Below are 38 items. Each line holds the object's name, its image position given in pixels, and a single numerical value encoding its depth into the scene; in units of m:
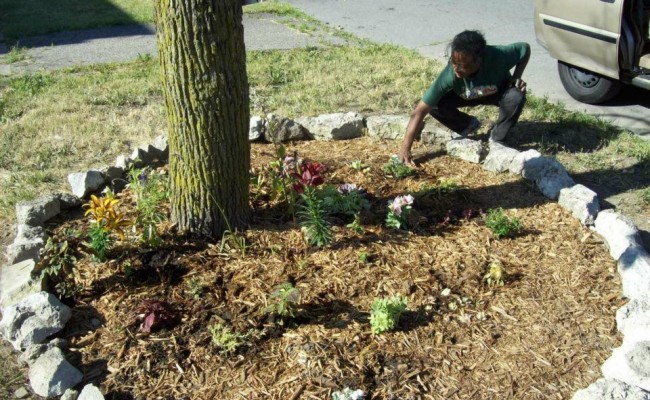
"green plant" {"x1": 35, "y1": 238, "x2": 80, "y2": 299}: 3.76
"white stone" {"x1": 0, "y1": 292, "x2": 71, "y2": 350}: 3.46
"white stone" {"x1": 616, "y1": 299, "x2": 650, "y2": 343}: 3.37
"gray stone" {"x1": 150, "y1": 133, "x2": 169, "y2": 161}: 5.50
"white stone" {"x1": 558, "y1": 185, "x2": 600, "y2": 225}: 4.48
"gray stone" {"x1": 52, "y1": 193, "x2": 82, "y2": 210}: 4.73
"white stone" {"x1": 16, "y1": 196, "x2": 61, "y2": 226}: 4.48
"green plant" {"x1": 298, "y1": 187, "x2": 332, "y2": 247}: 3.99
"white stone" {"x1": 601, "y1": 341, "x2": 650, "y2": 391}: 3.04
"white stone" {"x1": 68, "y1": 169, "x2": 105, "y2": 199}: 4.89
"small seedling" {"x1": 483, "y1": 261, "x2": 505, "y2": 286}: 3.82
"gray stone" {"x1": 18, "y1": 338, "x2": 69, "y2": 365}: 3.38
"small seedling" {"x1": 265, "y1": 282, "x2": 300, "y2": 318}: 3.44
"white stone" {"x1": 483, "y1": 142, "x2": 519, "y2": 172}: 5.21
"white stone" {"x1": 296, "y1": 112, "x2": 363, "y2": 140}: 5.91
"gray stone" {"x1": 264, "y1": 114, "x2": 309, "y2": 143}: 5.82
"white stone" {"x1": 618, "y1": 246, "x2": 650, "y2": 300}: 3.75
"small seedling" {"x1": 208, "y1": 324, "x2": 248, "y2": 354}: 3.33
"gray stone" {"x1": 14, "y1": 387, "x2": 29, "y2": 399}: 3.27
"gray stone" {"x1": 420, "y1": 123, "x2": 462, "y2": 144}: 5.72
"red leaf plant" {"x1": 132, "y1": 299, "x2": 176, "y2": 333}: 3.45
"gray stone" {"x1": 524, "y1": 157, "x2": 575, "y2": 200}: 4.84
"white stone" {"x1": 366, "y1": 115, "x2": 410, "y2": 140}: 5.88
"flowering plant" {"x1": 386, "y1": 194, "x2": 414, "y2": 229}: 4.20
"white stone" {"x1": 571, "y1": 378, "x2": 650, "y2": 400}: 2.89
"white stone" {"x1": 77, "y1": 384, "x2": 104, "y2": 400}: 3.05
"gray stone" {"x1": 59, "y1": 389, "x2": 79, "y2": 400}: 3.16
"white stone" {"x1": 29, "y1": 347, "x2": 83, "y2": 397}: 3.21
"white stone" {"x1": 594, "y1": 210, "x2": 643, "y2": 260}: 4.11
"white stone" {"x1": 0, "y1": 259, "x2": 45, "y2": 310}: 3.73
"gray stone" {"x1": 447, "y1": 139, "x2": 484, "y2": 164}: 5.36
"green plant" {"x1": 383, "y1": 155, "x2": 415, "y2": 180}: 4.99
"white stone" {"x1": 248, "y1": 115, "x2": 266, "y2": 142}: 5.79
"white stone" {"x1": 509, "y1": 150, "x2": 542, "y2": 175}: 5.11
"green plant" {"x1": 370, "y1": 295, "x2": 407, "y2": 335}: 3.40
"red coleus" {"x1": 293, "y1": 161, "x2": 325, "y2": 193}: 4.20
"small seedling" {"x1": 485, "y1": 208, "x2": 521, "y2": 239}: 4.25
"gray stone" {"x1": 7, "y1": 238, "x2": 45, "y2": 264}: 4.11
